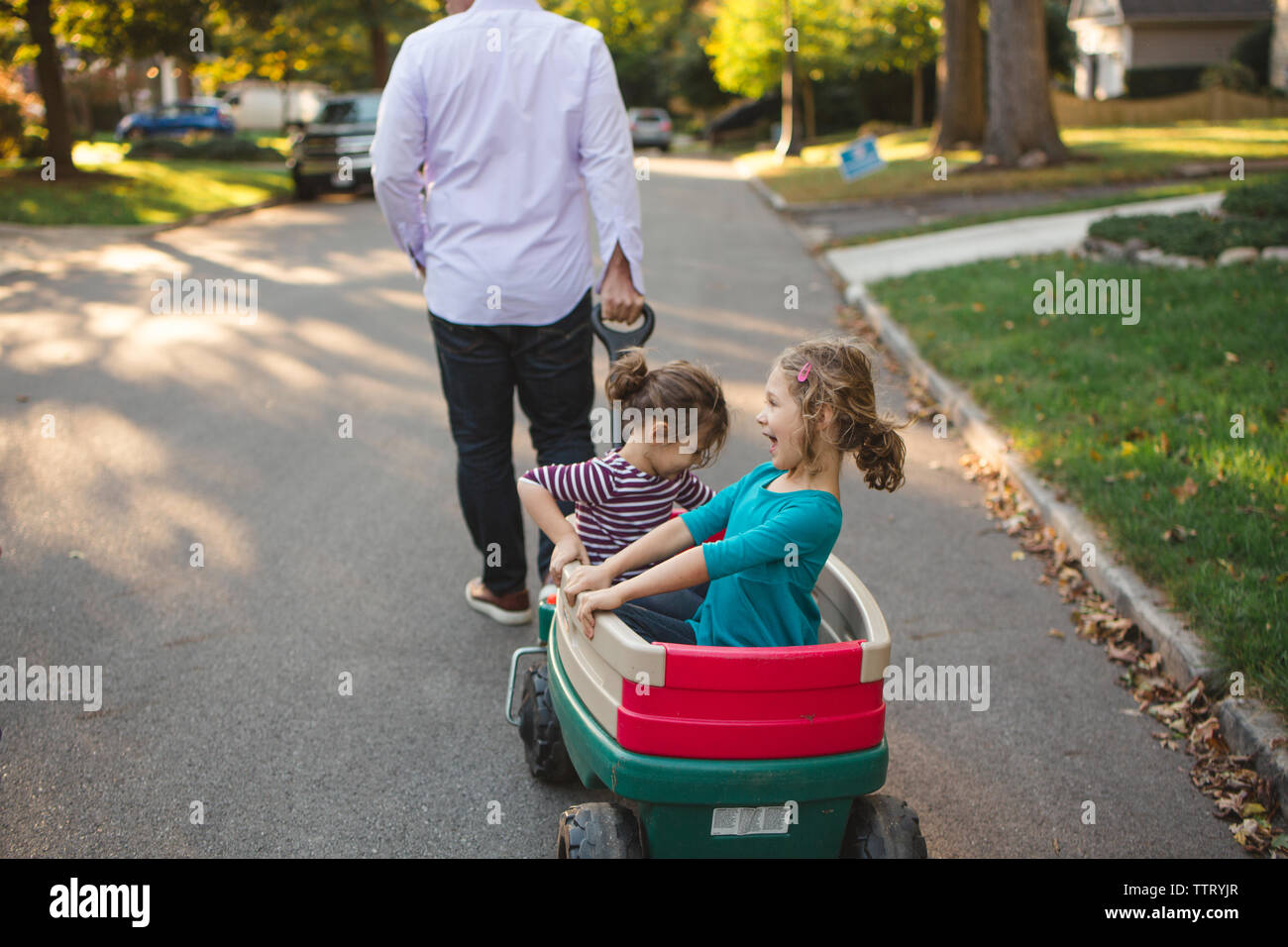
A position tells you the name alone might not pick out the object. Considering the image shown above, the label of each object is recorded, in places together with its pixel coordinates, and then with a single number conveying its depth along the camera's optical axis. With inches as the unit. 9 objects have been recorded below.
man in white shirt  149.3
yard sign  597.3
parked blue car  1755.7
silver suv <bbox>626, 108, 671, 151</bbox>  1689.2
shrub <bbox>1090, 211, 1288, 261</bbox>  390.0
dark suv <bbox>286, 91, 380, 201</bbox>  811.4
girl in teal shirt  105.8
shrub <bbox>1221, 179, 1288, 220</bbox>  416.2
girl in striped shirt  129.2
